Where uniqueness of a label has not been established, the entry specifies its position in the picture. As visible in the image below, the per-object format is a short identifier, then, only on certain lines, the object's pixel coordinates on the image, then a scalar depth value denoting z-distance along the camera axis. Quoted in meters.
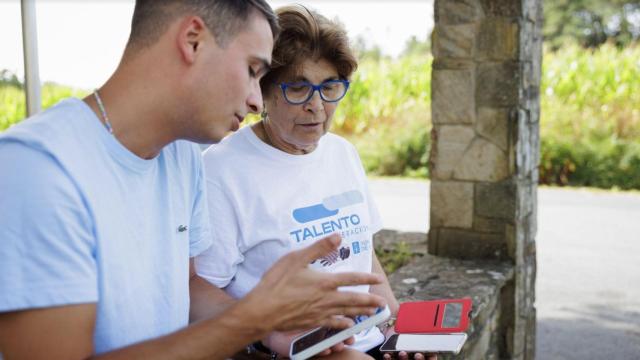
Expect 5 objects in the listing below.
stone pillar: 3.49
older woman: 1.80
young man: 1.09
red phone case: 1.93
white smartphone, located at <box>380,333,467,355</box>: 1.90
